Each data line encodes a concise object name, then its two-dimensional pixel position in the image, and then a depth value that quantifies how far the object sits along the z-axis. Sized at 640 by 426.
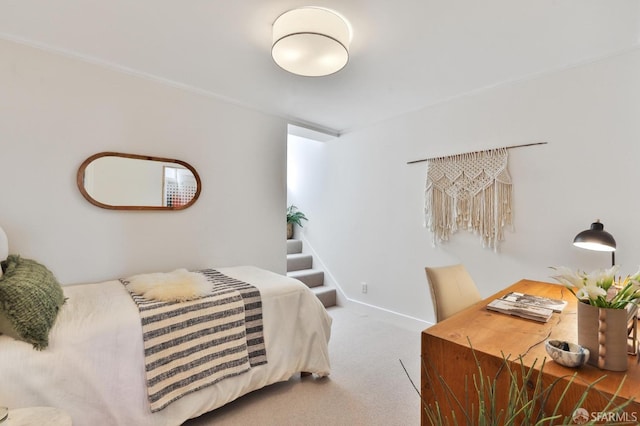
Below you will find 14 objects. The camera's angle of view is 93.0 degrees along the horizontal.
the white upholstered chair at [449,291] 1.67
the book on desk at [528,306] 1.33
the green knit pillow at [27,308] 1.29
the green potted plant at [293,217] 4.45
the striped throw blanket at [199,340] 1.59
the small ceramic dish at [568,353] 0.88
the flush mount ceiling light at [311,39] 1.63
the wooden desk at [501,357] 0.81
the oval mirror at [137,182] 2.27
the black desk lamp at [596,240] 1.68
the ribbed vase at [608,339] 0.87
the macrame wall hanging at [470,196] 2.56
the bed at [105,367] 1.29
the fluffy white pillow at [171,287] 1.76
